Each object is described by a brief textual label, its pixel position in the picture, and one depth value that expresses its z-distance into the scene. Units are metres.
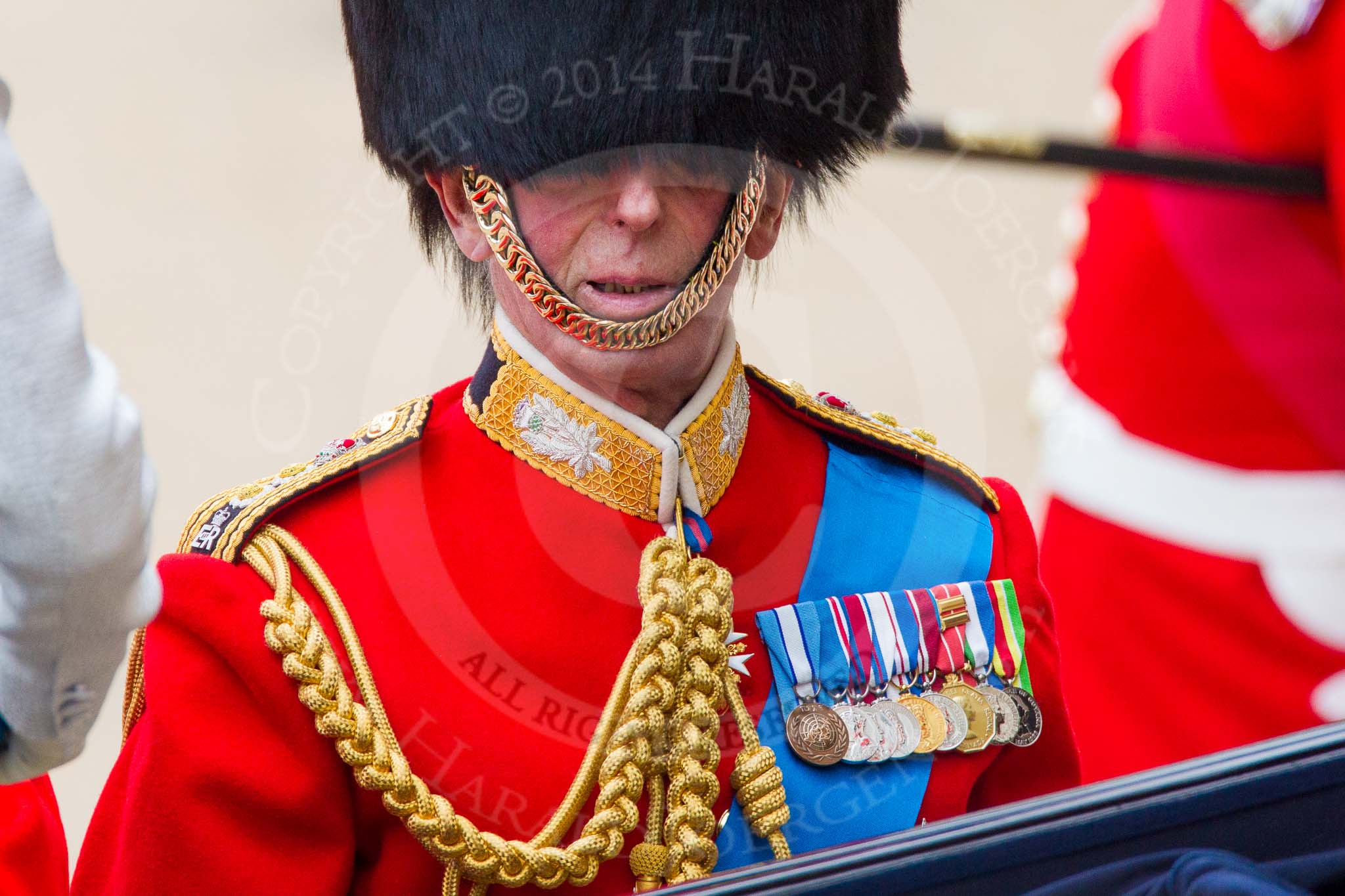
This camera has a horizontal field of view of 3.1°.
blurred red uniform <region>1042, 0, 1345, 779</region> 13.51
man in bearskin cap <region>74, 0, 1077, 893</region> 13.29
